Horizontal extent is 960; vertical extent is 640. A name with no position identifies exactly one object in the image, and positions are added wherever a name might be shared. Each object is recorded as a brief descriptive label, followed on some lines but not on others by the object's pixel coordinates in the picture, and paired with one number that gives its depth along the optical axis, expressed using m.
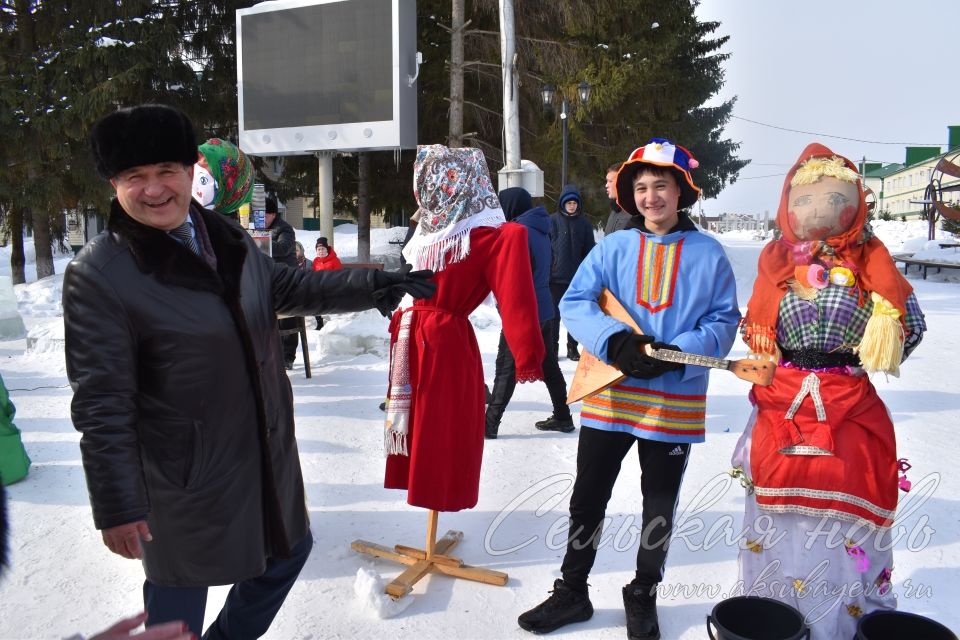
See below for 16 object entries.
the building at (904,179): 48.22
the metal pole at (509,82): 12.00
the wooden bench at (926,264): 16.03
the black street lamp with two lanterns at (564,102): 14.37
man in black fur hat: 1.63
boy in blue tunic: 2.48
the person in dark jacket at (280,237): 6.13
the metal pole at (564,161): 14.47
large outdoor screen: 11.51
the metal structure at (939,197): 20.58
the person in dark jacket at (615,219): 6.10
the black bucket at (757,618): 2.18
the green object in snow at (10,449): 3.85
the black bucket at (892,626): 2.07
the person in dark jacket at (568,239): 6.85
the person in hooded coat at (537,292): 4.84
